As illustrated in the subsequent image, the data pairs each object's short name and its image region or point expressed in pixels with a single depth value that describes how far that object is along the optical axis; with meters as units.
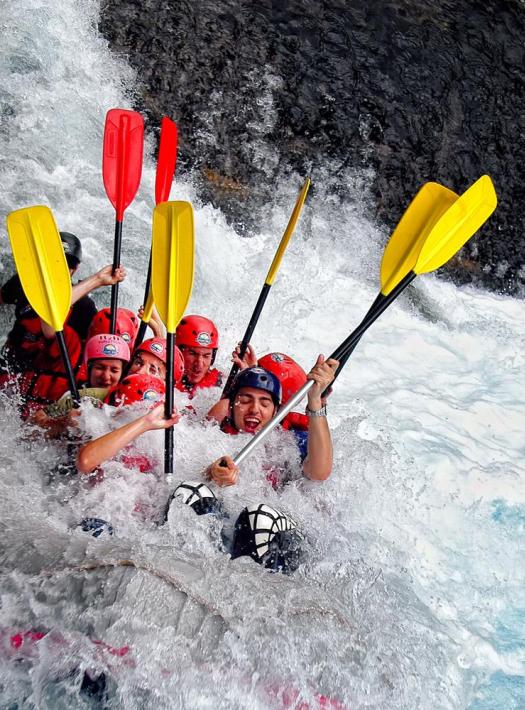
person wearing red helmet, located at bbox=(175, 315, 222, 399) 4.31
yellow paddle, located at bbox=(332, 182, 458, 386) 3.64
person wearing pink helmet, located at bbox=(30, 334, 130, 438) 3.46
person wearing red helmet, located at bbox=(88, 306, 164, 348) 4.18
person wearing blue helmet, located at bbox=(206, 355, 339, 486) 3.23
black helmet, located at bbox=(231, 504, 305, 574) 2.93
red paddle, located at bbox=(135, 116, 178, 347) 4.36
